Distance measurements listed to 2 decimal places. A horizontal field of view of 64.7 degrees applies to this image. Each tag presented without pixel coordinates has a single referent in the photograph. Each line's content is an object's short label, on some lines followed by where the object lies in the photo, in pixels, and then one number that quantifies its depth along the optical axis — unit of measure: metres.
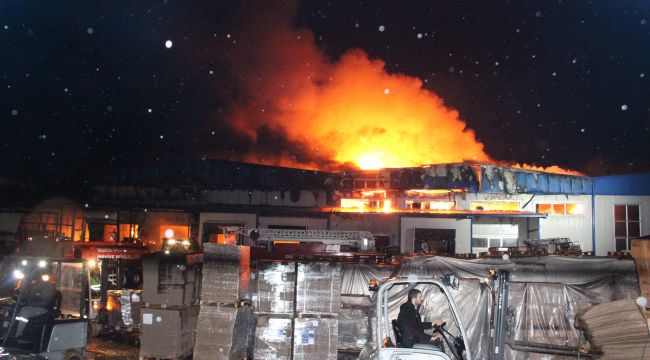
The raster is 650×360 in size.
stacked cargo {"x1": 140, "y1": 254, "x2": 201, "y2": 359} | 10.22
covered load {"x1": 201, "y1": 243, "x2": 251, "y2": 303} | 10.22
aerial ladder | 13.74
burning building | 21.70
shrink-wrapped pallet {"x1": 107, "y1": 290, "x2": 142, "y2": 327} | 12.84
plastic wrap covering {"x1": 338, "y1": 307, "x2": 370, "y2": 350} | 10.73
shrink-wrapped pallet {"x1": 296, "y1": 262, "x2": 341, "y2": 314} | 10.38
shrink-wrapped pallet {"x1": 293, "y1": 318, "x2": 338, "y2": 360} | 10.16
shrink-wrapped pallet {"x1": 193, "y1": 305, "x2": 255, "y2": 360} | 9.93
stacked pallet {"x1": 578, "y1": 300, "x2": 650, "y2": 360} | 8.19
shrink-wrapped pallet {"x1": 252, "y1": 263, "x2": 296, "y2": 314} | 10.50
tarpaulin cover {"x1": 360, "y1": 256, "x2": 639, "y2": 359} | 10.30
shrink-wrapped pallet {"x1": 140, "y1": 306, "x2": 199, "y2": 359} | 10.19
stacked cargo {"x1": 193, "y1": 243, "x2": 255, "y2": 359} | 9.98
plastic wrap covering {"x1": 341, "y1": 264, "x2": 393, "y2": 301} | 10.96
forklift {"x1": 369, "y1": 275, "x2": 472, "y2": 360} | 6.76
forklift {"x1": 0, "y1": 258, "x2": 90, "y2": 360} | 8.24
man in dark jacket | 6.92
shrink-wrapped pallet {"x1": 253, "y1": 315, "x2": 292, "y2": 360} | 10.31
